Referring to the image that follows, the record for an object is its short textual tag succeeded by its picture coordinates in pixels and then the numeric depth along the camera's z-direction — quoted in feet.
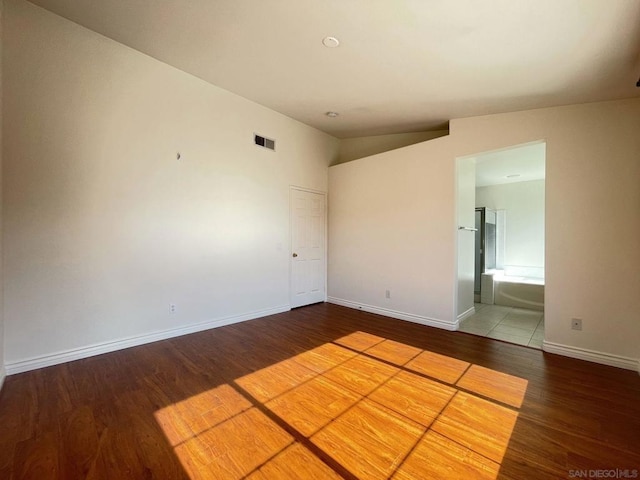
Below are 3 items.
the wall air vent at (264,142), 13.78
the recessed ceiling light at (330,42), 8.18
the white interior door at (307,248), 15.98
